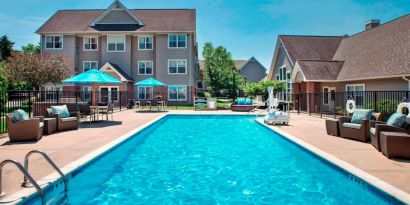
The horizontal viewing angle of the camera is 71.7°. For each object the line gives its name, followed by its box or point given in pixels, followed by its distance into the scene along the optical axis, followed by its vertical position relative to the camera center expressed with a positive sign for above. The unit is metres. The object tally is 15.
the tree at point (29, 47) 73.10 +14.66
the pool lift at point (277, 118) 13.39 -0.82
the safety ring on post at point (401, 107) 7.58 -0.19
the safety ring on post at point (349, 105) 11.20 -0.20
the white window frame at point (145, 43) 32.13 +6.63
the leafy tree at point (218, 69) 45.81 +5.22
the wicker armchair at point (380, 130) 6.85 -0.73
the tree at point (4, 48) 57.06 +11.13
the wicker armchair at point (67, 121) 10.64 -0.76
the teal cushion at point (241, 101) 23.49 -0.02
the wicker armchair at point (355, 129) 8.70 -0.91
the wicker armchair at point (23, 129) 8.38 -0.83
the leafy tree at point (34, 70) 24.16 +2.78
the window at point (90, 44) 32.41 +6.59
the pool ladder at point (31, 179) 3.64 -1.17
